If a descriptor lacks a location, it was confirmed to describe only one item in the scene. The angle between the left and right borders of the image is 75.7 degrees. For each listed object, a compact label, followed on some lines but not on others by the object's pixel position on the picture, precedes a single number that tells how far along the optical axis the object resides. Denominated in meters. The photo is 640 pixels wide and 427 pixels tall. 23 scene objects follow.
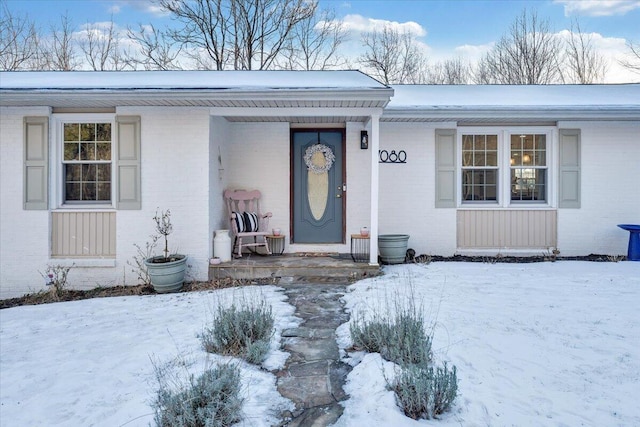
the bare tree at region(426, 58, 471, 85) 19.11
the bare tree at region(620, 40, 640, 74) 14.37
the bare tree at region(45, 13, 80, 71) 15.27
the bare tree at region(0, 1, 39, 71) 14.39
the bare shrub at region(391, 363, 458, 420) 2.49
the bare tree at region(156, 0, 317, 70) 16.69
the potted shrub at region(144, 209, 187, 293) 5.71
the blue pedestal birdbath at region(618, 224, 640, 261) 6.91
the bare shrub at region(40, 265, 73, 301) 6.13
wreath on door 7.55
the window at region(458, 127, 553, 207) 7.43
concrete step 6.09
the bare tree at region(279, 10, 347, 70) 17.09
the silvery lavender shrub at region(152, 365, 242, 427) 2.32
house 6.12
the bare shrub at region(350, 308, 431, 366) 3.10
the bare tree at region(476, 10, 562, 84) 17.38
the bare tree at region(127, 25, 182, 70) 15.90
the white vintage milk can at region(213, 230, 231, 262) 6.40
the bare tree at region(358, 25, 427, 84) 17.94
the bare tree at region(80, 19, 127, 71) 15.71
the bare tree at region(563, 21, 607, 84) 16.53
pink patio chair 6.99
